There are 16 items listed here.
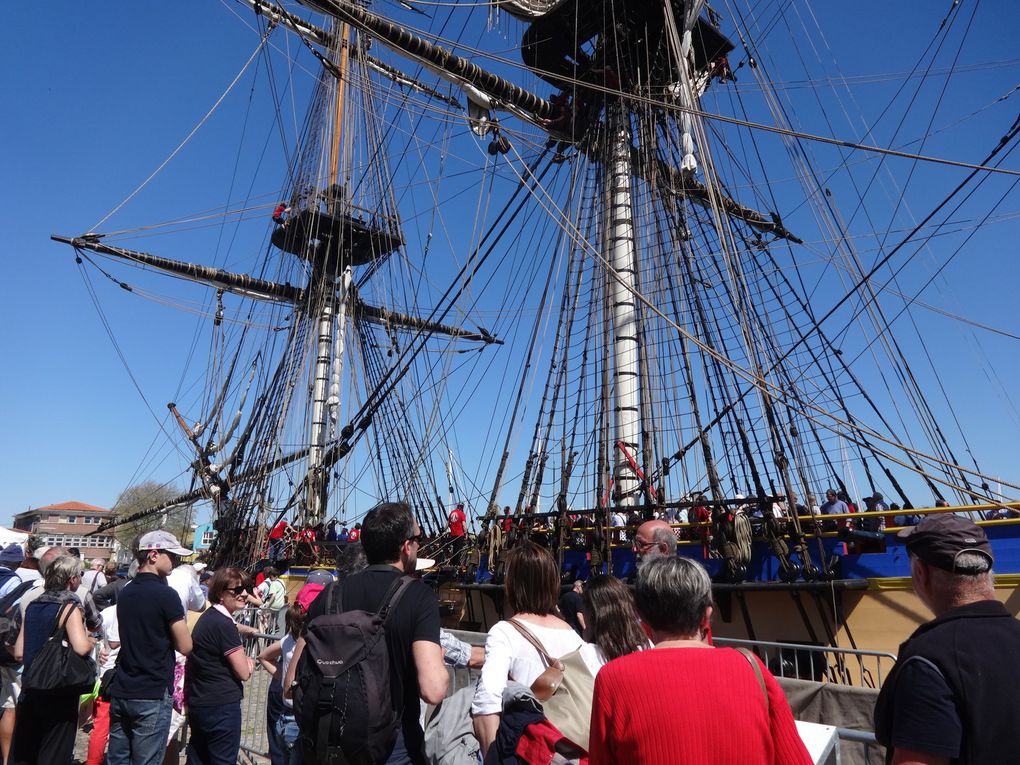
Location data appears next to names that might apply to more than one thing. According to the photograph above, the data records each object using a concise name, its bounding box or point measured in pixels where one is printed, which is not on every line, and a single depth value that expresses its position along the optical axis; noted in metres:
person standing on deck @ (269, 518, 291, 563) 16.28
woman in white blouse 2.14
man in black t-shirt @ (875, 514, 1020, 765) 1.40
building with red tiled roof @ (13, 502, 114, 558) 63.91
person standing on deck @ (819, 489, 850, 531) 9.12
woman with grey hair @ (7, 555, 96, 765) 3.52
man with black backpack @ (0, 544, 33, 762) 3.94
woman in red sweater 1.49
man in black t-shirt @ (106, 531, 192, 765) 3.25
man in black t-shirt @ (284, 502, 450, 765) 2.18
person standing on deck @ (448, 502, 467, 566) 12.08
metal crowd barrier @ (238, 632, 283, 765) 4.95
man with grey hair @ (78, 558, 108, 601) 6.85
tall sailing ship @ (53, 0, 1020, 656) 6.46
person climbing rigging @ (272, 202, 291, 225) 22.25
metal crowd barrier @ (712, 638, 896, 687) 5.11
